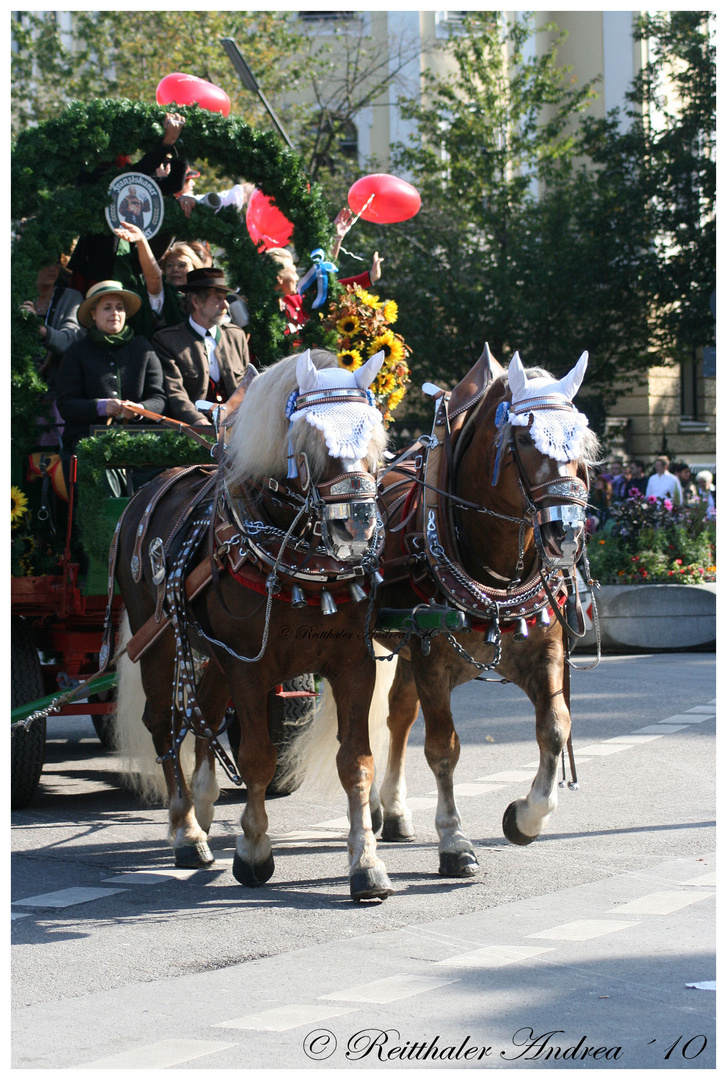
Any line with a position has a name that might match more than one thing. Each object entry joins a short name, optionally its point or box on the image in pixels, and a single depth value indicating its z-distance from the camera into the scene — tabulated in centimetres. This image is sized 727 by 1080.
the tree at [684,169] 4391
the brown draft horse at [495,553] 977
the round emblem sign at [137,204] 1497
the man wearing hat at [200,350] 1491
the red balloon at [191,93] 1747
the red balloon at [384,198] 1694
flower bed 2719
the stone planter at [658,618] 2642
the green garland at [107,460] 1320
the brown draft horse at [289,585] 966
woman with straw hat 1416
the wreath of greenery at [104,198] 1381
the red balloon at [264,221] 1611
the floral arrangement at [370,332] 1457
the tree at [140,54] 4075
